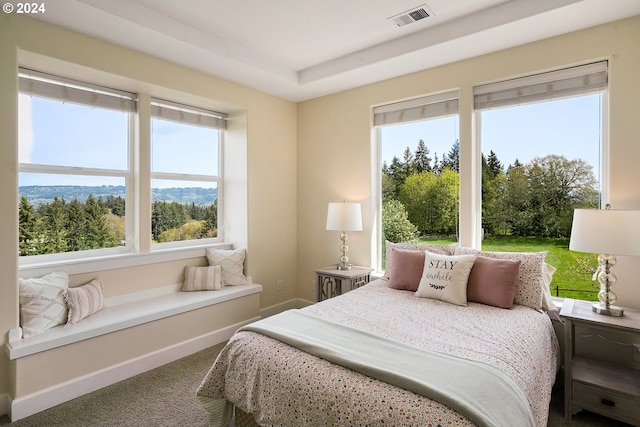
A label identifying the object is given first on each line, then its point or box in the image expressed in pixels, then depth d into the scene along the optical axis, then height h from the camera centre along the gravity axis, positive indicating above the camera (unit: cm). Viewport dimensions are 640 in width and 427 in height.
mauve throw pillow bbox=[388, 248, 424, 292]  272 -45
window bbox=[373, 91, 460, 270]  326 +45
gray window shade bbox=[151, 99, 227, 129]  330 +104
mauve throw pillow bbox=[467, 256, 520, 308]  231 -47
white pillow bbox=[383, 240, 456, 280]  282 -30
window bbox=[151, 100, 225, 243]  338 +46
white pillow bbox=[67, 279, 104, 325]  250 -64
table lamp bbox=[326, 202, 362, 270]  349 -4
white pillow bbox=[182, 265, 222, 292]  338 -63
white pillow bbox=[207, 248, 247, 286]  360 -51
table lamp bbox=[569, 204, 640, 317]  203 -16
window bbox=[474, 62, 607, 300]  261 +41
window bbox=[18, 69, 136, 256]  260 +42
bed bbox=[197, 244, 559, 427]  130 -68
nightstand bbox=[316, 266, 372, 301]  337 -67
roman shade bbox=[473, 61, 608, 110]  254 +100
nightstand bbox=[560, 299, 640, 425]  194 -101
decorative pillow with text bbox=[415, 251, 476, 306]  240 -47
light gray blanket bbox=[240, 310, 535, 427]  125 -65
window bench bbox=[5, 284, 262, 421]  220 -96
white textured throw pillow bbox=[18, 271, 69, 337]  232 -60
